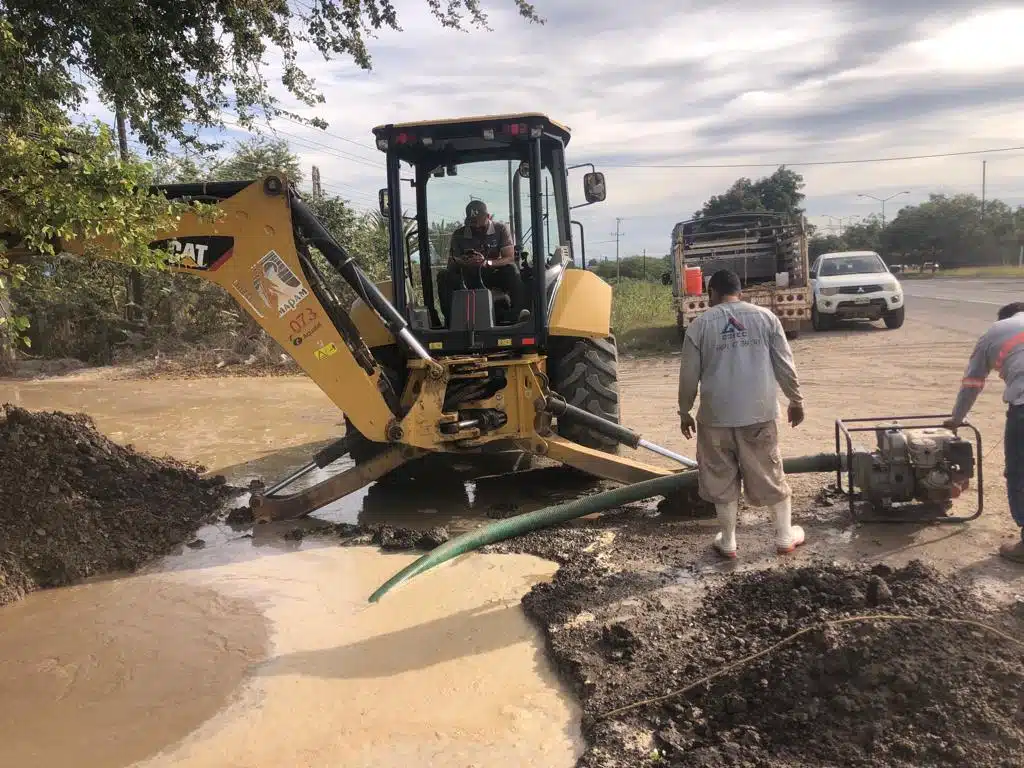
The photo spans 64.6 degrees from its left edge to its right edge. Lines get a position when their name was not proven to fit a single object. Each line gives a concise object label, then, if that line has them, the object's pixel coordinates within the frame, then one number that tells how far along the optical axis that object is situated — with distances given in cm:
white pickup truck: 1553
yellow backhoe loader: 544
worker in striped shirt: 450
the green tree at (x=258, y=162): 1800
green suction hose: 503
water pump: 486
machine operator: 620
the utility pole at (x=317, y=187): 1982
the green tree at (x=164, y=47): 611
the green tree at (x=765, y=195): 4938
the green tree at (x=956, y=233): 5256
